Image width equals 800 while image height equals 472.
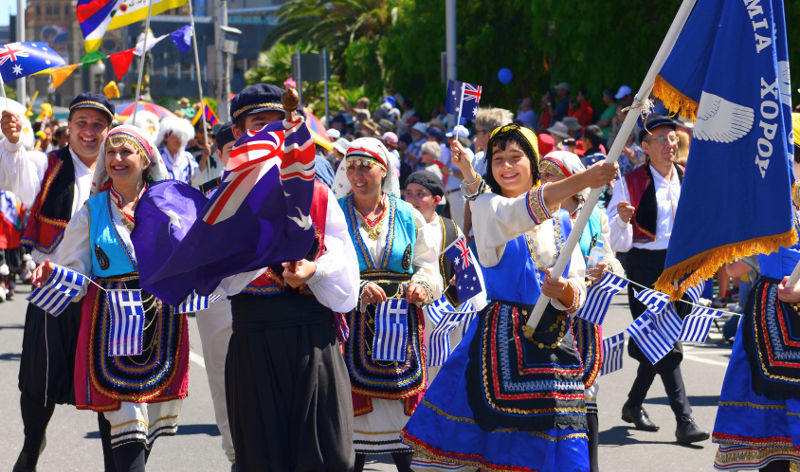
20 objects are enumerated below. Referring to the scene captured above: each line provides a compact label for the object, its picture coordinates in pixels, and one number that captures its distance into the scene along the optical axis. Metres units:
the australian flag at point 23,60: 15.95
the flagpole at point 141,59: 14.03
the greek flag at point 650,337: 12.32
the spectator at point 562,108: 34.56
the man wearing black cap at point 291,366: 8.74
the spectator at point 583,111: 33.53
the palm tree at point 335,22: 78.62
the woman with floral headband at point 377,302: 11.68
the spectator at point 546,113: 35.03
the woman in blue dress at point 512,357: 9.59
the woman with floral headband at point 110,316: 10.98
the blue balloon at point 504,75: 43.39
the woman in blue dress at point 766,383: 10.47
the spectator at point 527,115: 34.75
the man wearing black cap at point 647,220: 14.80
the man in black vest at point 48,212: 11.78
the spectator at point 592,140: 26.03
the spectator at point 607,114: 31.34
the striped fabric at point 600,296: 11.45
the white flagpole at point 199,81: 16.44
